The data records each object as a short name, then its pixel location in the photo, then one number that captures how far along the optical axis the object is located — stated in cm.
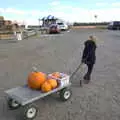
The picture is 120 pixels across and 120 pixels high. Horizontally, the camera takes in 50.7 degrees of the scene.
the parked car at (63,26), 2200
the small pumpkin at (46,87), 288
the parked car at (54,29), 1866
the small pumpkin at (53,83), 298
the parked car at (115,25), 2340
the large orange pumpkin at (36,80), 297
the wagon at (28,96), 264
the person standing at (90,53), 396
